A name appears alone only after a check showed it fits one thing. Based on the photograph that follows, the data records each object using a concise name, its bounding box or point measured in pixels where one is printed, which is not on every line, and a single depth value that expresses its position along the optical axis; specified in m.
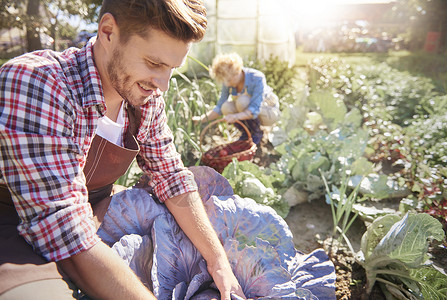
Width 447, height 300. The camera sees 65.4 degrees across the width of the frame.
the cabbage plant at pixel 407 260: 1.46
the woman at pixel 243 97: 3.21
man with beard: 0.96
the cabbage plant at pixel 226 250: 1.24
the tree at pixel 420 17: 9.89
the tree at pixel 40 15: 5.55
